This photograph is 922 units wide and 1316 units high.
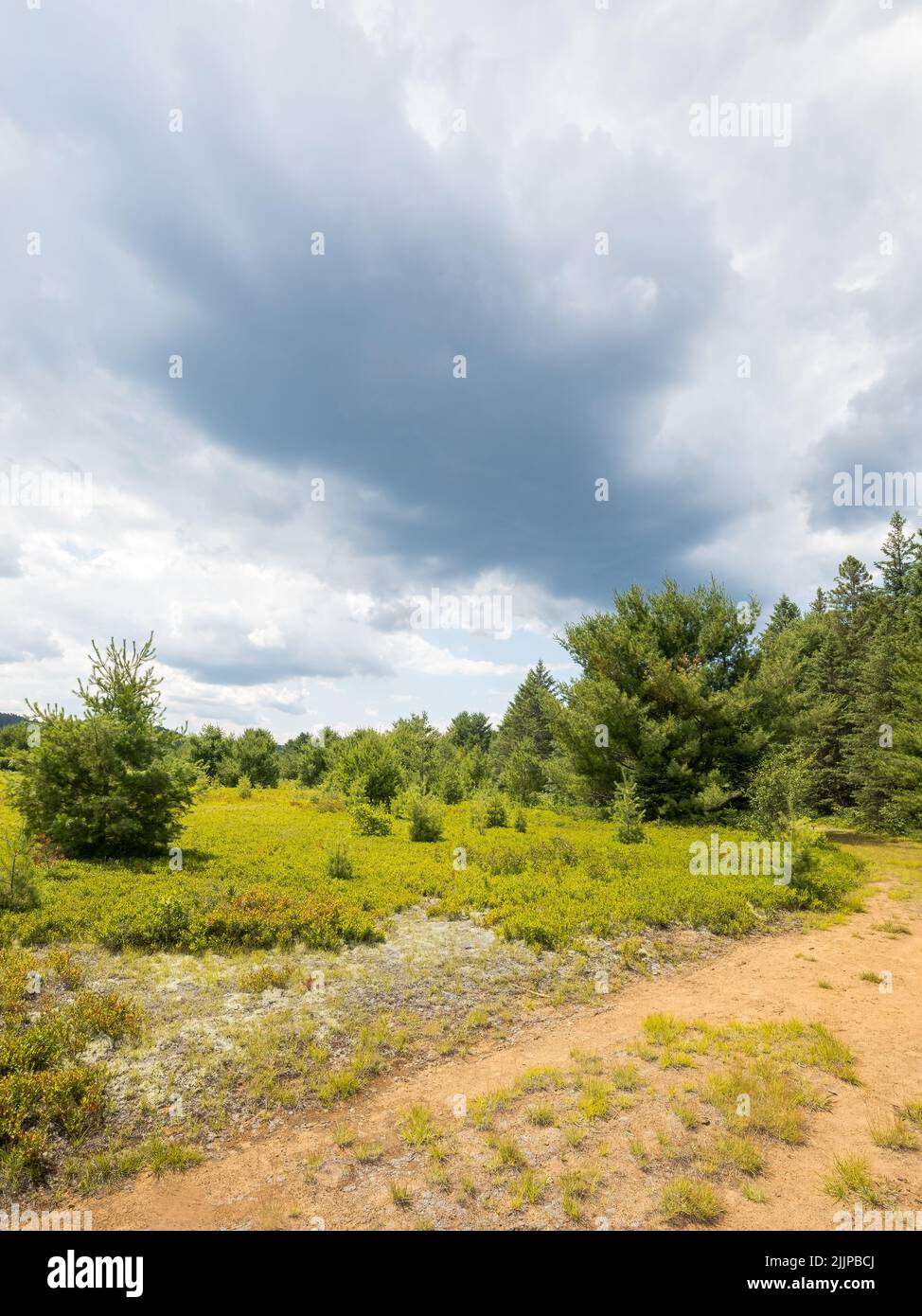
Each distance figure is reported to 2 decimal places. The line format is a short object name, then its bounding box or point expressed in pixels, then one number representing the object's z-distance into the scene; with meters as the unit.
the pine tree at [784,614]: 58.12
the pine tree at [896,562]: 45.34
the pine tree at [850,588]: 48.91
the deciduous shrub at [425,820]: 20.39
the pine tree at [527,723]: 70.06
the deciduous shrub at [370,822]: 21.78
